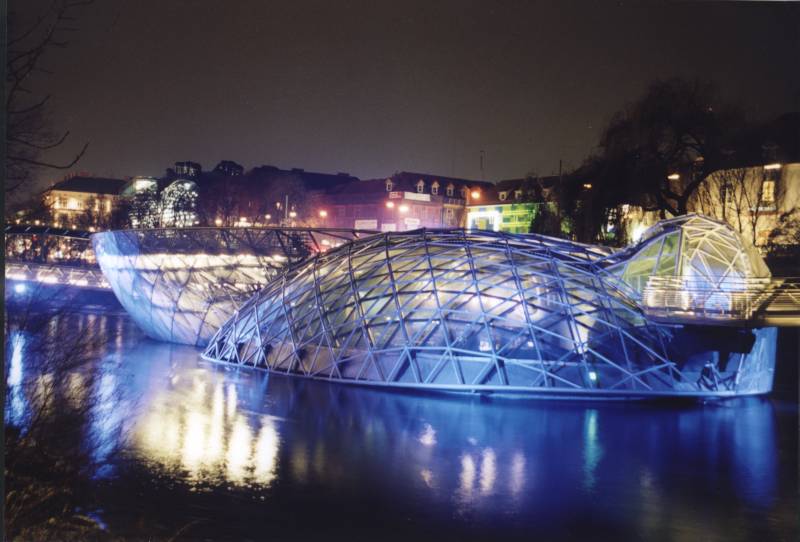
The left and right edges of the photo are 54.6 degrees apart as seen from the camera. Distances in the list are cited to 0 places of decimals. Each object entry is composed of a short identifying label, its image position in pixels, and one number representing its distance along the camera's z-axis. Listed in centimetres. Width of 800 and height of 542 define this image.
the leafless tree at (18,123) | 940
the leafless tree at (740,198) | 4050
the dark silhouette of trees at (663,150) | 3978
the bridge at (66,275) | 4956
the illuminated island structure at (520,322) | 2288
